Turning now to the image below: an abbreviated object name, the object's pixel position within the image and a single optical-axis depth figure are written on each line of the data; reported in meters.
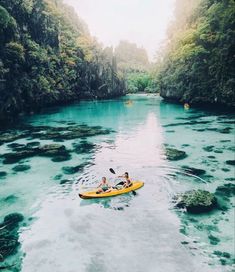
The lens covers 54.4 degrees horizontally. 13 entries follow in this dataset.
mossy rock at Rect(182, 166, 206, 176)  13.18
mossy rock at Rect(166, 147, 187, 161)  15.53
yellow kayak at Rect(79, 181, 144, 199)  10.70
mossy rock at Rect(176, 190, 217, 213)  9.80
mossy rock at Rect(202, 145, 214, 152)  17.15
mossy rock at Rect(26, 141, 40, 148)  19.19
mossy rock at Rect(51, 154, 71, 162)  15.82
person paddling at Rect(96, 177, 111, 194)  10.94
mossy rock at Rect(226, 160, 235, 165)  14.50
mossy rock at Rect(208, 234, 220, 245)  8.11
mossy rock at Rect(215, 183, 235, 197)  11.03
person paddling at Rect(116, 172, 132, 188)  11.35
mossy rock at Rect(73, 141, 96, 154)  17.70
